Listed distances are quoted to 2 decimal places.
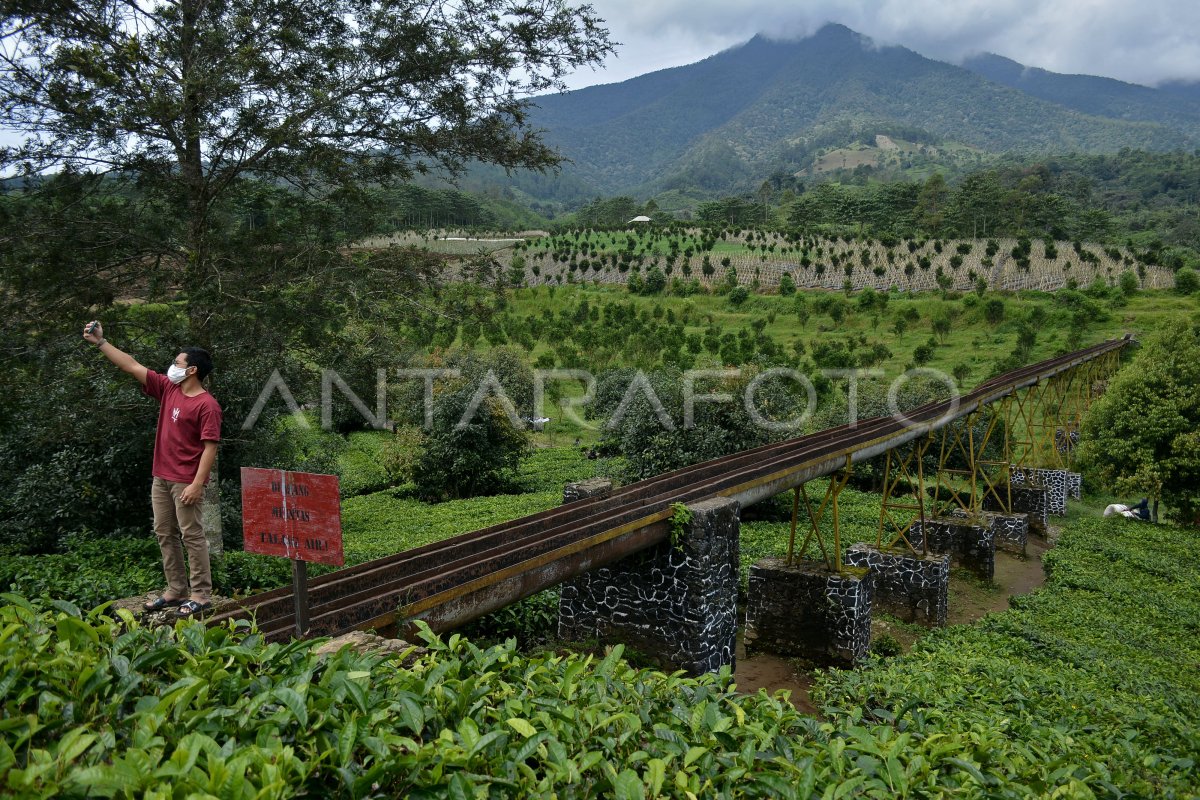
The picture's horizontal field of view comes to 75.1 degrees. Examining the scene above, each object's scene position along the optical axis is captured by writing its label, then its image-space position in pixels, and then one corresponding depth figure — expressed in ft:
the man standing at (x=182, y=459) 17.19
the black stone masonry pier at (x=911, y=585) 42.60
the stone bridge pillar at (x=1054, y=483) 74.38
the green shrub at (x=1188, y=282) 128.26
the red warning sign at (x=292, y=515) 13.39
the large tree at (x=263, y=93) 28.40
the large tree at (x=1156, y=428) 66.90
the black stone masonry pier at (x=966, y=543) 53.57
